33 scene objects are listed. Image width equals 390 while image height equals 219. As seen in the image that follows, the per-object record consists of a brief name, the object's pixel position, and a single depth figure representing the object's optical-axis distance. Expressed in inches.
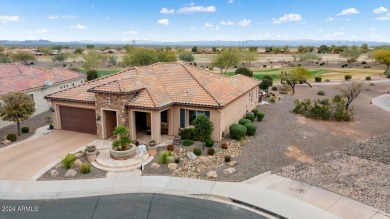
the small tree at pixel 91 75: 2026.0
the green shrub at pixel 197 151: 801.6
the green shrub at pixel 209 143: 855.1
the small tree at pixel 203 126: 833.5
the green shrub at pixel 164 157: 747.4
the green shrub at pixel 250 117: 1129.6
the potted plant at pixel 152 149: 803.4
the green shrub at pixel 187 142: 867.1
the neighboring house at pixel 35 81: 1196.4
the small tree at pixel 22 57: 3555.6
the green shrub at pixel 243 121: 1032.1
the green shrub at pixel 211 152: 804.6
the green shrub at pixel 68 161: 722.2
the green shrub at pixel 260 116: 1162.0
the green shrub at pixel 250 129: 976.3
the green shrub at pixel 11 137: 925.8
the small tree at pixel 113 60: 3702.3
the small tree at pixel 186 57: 3922.7
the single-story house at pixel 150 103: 890.7
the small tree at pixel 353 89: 1338.6
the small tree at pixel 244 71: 2042.3
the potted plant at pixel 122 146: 753.0
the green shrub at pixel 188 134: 905.9
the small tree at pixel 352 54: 3794.3
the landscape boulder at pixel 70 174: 689.2
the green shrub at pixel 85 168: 700.7
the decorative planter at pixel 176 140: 877.8
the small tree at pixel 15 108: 922.1
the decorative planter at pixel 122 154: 760.3
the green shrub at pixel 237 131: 929.5
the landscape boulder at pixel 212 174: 685.3
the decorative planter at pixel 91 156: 762.8
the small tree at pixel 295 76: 1844.2
